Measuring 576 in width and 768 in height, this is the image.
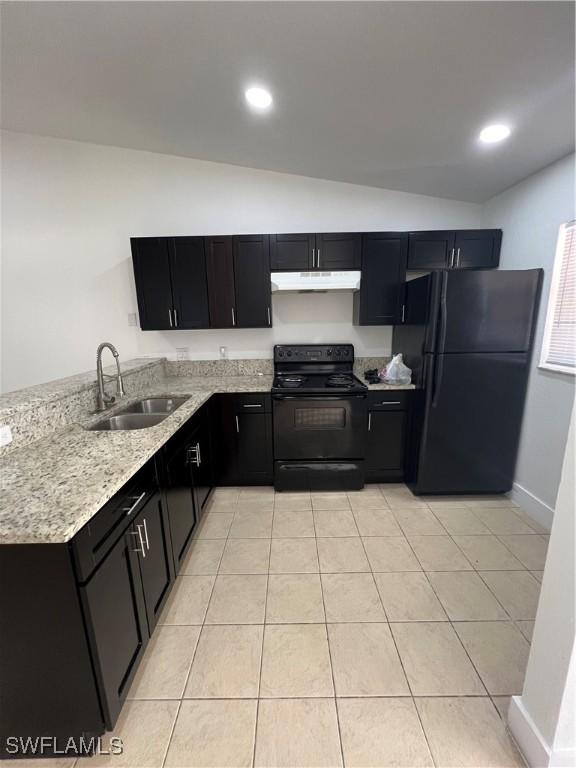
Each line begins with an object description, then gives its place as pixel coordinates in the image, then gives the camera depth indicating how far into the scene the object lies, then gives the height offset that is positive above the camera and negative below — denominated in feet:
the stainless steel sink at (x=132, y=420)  6.48 -2.01
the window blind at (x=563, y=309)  6.79 +0.24
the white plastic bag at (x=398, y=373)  8.74 -1.41
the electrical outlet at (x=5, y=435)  4.53 -1.56
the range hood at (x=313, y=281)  8.66 +1.16
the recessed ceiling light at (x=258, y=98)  5.69 +4.20
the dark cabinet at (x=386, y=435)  8.64 -3.14
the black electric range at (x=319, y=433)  8.43 -3.01
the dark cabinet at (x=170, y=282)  8.64 +1.20
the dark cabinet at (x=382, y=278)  8.71 +1.23
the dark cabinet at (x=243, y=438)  8.59 -3.16
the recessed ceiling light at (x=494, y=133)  5.97 +3.65
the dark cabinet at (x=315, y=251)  8.59 +1.97
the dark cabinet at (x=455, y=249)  8.71 +2.00
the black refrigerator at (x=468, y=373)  7.38 -1.28
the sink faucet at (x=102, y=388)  6.24 -1.30
